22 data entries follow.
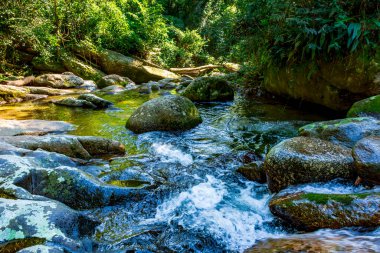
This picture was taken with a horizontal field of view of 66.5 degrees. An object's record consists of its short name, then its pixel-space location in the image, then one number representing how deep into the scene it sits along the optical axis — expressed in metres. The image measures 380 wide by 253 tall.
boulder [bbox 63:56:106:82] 15.38
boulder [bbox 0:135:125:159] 4.42
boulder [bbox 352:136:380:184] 3.09
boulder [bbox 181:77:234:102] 9.34
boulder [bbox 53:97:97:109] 8.84
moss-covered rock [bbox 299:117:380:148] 4.02
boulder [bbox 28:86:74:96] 11.15
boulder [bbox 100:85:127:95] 12.11
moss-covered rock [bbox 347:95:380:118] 4.75
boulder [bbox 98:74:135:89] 13.87
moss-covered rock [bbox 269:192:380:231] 2.57
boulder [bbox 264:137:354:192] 3.36
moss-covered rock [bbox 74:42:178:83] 16.84
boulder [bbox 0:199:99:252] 2.31
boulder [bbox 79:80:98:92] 13.44
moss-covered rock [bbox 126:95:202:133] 6.12
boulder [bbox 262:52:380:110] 5.55
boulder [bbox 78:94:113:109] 8.94
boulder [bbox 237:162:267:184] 3.86
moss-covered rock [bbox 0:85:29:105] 9.61
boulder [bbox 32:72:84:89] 12.51
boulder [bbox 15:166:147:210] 3.16
